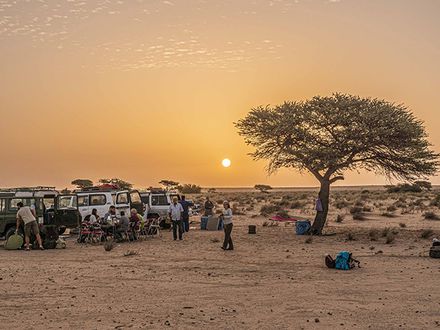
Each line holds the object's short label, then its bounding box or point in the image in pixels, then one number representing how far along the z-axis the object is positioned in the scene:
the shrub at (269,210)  46.84
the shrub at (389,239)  23.73
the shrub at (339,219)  37.69
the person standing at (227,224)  20.39
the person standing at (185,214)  27.97
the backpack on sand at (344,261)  15.98
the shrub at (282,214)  40.40
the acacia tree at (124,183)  75.43
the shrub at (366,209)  46.48
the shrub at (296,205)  54.34
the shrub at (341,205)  52.03
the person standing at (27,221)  20.91
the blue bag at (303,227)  27.78
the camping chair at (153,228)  26.43
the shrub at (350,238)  25.12
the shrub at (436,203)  51.53
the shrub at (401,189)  86.88
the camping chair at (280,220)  37.61
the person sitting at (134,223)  24.78
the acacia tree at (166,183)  83.73
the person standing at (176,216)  23.95
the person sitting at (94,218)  24.36
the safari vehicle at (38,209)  23.20
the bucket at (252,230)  28.41
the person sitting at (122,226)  24.02
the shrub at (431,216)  37.85
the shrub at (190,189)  115.23
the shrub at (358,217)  38.97
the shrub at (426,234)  25.49
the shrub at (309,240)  23.88
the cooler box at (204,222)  31.12
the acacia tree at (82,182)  91.06
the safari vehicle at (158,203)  31.47
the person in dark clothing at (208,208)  33.81
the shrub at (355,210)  44.76
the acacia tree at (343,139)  27.19
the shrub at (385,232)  26.98
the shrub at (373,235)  25.41
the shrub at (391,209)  45.84
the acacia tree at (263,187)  135.85
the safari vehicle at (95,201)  27.22
